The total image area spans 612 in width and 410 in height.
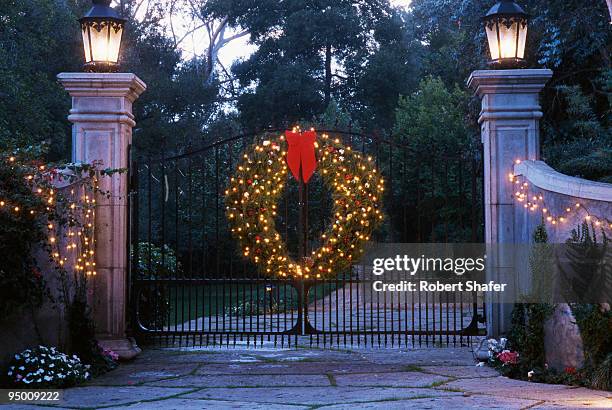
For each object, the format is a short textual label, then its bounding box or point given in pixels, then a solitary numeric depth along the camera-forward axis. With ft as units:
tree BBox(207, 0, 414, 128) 107.96
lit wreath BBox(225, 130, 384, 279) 30.66
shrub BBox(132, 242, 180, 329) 33.78
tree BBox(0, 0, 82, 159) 61.11
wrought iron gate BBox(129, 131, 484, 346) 28.73
